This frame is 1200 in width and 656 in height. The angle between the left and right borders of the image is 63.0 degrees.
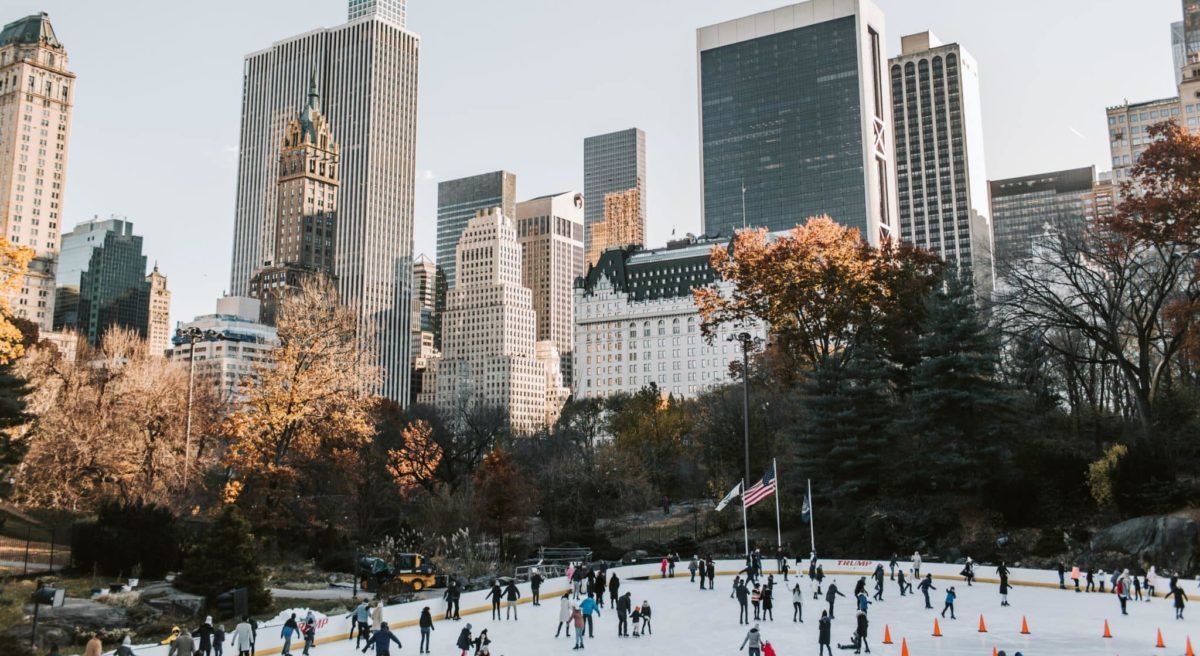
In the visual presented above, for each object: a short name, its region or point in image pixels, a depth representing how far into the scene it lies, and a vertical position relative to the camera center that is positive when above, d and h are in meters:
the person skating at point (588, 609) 27.34 -3.61
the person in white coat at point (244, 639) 24.11 -3.81
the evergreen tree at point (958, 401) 46.00 +3.54
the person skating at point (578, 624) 26.09 -3.82
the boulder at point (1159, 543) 37.75 -2.71
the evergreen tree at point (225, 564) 30.14 -2.49
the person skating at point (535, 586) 35.42 -3.79
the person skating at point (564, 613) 28.04 -3.80
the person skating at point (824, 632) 23.47 -3.70
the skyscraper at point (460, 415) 92.75 +7.14
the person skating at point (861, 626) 24.44 -3.69
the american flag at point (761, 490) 41.66 -0.52
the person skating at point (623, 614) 28.14 -3.87
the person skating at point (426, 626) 25.92 -3.82
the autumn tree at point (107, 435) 47.91 +2.51
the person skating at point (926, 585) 32.08 -3.55
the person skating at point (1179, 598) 28.89 -3.65
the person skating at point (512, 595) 31.49 -3.70
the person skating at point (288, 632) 24.69 -3.75
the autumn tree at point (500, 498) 53.44 -0.94
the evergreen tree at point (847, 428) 49.16 +2.46
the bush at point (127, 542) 35.12 -2.08
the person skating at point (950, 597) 29.73 -3.65
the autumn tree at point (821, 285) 52.31 +10.32
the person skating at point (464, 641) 24.07 -3.92
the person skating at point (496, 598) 31.70 -3.78
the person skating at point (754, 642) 22.34 -3.72
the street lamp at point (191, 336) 45.11 +7.03
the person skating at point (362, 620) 26.81 -3.78
